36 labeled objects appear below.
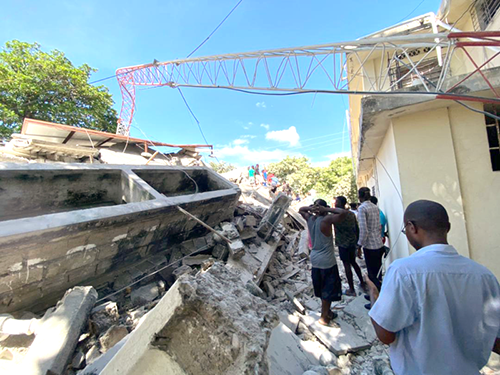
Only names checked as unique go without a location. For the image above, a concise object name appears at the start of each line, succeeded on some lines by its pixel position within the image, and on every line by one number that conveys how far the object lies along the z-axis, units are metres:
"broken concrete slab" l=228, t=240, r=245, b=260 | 4.07
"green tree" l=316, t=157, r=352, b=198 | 22.52
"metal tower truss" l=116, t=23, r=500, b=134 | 3.24
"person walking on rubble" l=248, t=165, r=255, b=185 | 15.79
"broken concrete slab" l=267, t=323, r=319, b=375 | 1.81
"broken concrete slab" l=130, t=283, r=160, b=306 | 2.99
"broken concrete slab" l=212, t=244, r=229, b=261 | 4.21
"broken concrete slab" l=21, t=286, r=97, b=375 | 1.73
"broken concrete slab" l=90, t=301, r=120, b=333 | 2.24
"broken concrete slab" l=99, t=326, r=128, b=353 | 2.06
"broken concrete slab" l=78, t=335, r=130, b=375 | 1.54
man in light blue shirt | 1.08
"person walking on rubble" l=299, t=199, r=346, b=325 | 2.97
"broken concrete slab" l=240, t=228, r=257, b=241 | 5.20
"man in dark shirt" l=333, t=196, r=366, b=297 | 3.68
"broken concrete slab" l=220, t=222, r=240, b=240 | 4.48
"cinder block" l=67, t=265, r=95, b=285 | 2.68
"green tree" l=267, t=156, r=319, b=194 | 24.27
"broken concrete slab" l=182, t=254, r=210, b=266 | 3.84
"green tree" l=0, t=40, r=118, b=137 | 12.27
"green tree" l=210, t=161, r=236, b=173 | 29.52
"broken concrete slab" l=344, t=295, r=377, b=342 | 2.87
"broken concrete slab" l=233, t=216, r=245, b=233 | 5.24
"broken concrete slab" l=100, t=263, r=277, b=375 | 1.21
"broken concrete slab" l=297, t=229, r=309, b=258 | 5.78
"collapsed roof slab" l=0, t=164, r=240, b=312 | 2.25
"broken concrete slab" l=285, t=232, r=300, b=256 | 6.19
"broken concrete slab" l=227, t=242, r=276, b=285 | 3.96
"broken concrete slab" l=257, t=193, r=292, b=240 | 5.68
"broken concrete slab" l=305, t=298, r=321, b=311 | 3.58
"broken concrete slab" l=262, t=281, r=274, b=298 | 4.01
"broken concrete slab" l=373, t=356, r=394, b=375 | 2.13
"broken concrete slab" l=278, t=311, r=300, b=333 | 2.96
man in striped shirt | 3.56
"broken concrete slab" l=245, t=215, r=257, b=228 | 5.65
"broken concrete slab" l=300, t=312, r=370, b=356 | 2.62
